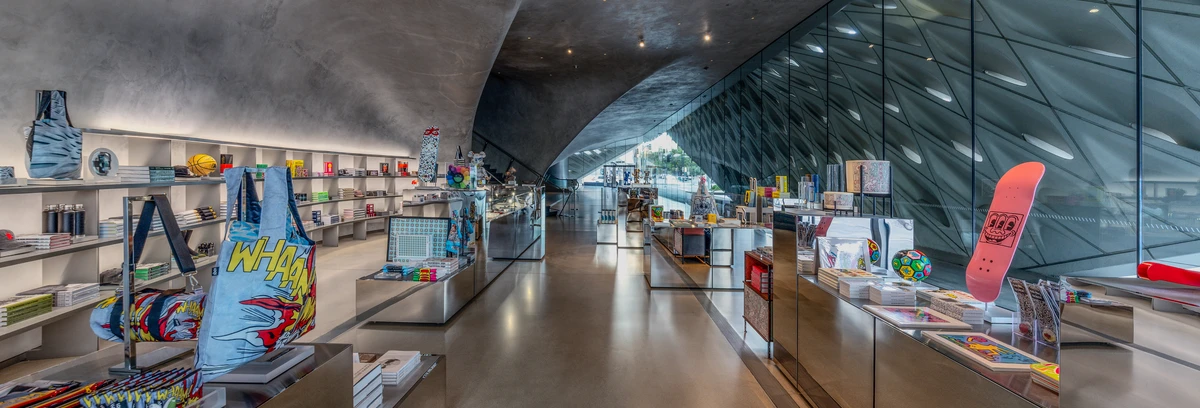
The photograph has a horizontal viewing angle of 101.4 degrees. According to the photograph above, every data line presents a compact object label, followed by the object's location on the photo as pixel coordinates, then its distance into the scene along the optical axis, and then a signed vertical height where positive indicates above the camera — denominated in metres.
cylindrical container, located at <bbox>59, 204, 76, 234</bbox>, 4.21 -0.20
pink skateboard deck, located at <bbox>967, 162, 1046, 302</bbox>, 1.80 -0.11
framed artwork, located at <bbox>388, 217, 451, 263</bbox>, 5.07 -0.42
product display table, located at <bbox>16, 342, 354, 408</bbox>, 1.18 -0.47
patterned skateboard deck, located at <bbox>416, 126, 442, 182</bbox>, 5.96 +0.53
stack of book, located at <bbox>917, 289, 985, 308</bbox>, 2.46 -0.50
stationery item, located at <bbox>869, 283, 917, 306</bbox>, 2.55 -0.49
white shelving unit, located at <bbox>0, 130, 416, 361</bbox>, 3.85 -0.35
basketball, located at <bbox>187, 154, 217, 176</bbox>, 6.30 +0.42
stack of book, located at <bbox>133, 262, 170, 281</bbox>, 4.78 -0.74
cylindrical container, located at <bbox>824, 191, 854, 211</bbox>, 3.38 +0.00
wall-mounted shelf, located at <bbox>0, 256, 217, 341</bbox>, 3.43 -0.92
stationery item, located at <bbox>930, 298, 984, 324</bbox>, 2.30 -0.52
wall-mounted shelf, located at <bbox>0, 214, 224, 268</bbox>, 3.57 -0.44
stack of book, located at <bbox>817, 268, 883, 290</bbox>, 2.77 -0.43
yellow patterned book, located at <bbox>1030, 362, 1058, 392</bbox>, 1.61 -0.58
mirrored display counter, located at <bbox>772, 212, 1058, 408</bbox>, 1.78 -0.67
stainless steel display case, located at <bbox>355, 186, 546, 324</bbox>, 4.80 -0.84
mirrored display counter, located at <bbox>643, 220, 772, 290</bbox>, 6.63 -0.84
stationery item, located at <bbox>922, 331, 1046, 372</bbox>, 1.78 -0.58
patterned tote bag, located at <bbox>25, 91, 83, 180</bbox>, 3.41 +0.39
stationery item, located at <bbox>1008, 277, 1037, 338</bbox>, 2.02 -0.46
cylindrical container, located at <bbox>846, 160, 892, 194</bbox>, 3.15 +0.16
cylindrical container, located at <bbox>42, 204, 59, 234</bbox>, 4.11 -0.19
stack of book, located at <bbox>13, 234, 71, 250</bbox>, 3.79 -0.35
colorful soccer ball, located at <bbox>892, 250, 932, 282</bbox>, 2.75 -0.36
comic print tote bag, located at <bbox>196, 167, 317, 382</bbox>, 1.18 -0.21
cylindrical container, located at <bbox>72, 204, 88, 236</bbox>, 4.34 -0.22
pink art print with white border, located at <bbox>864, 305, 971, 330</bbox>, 2.22 -0.54
